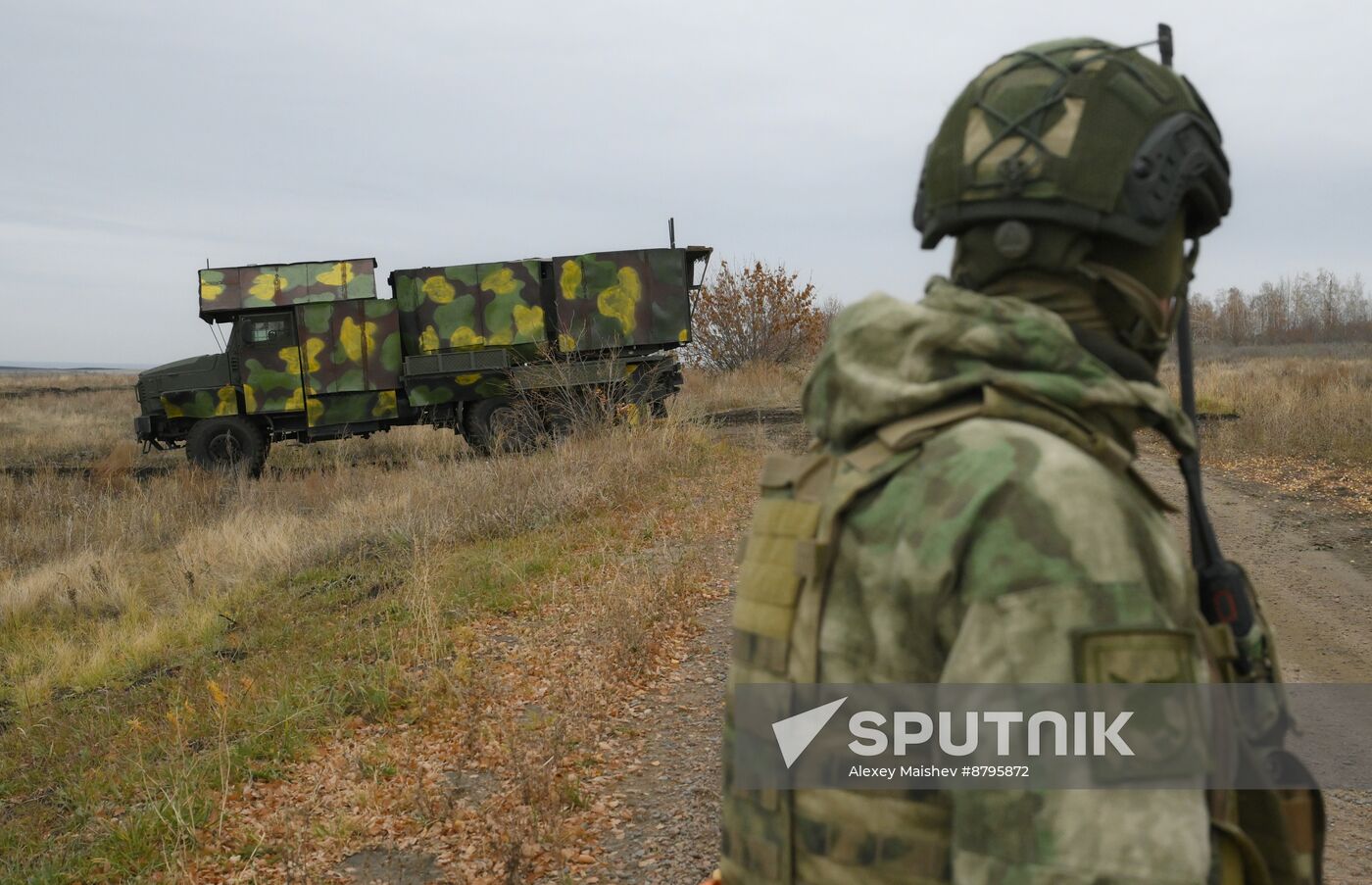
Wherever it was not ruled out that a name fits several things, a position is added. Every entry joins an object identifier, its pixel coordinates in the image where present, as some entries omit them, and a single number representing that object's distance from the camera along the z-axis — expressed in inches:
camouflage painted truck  601.0
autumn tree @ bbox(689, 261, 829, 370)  970.1
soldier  41.4
